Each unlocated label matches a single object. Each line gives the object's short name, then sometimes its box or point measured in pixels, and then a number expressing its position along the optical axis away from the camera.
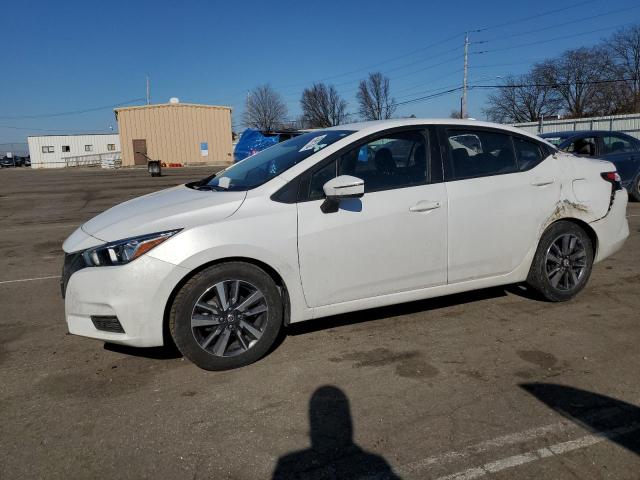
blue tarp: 15.28
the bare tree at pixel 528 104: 64.50
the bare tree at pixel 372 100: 65.69
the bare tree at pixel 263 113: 79.38
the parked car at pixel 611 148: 10.17
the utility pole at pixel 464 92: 40.49
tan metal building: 54.31
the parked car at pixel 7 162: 66.44
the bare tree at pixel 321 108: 75.44
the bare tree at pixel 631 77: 52.22
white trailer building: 67.88
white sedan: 3.37
